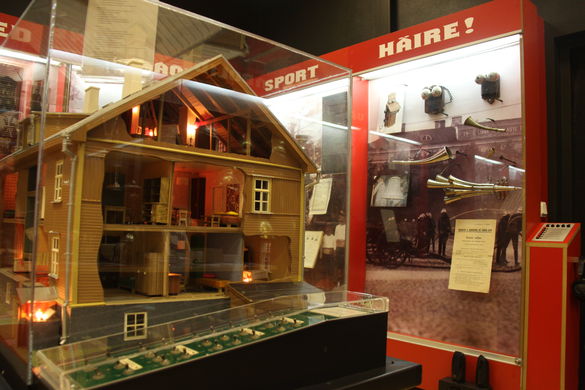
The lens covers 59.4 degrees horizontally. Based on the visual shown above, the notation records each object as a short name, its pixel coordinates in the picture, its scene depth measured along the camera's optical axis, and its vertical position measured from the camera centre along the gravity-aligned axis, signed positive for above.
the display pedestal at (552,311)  3.00 -0.46
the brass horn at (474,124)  3.55 +0.77
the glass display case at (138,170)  1.65 +0.19
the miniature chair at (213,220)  1.99 +0.02
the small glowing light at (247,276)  2.12 -0.21
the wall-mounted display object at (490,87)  3.53 +1.00
